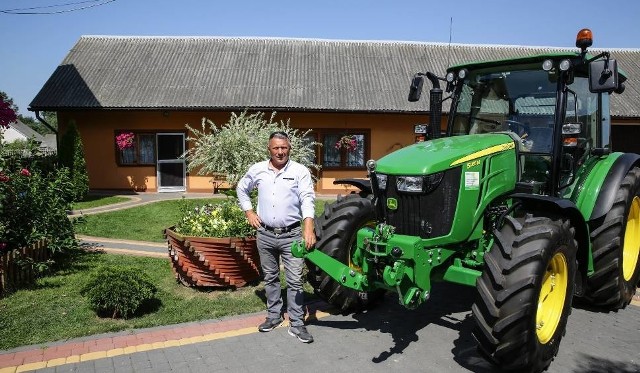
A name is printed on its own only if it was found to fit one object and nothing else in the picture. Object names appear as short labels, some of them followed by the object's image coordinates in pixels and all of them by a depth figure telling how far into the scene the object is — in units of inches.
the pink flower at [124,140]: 609.9
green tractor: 150.7
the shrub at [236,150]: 356.5
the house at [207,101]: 617.0
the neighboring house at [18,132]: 2174.0
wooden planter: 227.1
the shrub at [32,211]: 253.4
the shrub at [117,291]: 198.8
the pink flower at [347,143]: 633.6
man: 183.3
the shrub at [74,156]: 551.2
